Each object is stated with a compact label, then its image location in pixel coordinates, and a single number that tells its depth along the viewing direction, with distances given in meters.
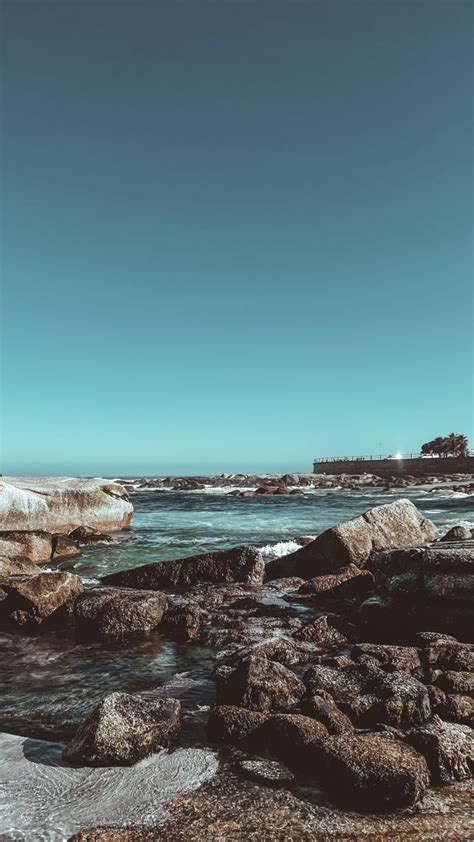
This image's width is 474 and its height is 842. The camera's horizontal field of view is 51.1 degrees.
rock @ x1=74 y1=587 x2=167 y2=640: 9.76
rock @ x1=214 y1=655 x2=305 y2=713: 6.09
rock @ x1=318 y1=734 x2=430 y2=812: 4.39
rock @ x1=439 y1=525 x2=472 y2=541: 14.54
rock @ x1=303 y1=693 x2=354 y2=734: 5.45
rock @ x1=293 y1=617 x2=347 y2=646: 9.09
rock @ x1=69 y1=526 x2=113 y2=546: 20.64
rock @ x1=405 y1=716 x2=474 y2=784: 4.77
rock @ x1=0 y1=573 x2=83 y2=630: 10.58
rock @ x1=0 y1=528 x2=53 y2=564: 16.14
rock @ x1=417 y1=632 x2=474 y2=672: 7.37
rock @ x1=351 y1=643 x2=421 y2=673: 7.29
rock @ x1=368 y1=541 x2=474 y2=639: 9.12
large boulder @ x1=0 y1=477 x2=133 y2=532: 19.12
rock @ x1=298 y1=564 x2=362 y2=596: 12.72
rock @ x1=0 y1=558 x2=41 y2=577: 13.66
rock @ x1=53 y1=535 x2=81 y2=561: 17.97
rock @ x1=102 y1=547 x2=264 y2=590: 13.99
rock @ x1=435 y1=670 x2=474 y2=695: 6.50
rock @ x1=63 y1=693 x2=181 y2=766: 5.05
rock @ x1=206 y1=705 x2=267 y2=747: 5.54
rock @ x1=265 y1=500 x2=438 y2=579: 14.46
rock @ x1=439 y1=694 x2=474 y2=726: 5.77
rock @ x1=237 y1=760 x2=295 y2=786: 4.82
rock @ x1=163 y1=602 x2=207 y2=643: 9.63
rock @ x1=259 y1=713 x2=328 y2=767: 5.11
